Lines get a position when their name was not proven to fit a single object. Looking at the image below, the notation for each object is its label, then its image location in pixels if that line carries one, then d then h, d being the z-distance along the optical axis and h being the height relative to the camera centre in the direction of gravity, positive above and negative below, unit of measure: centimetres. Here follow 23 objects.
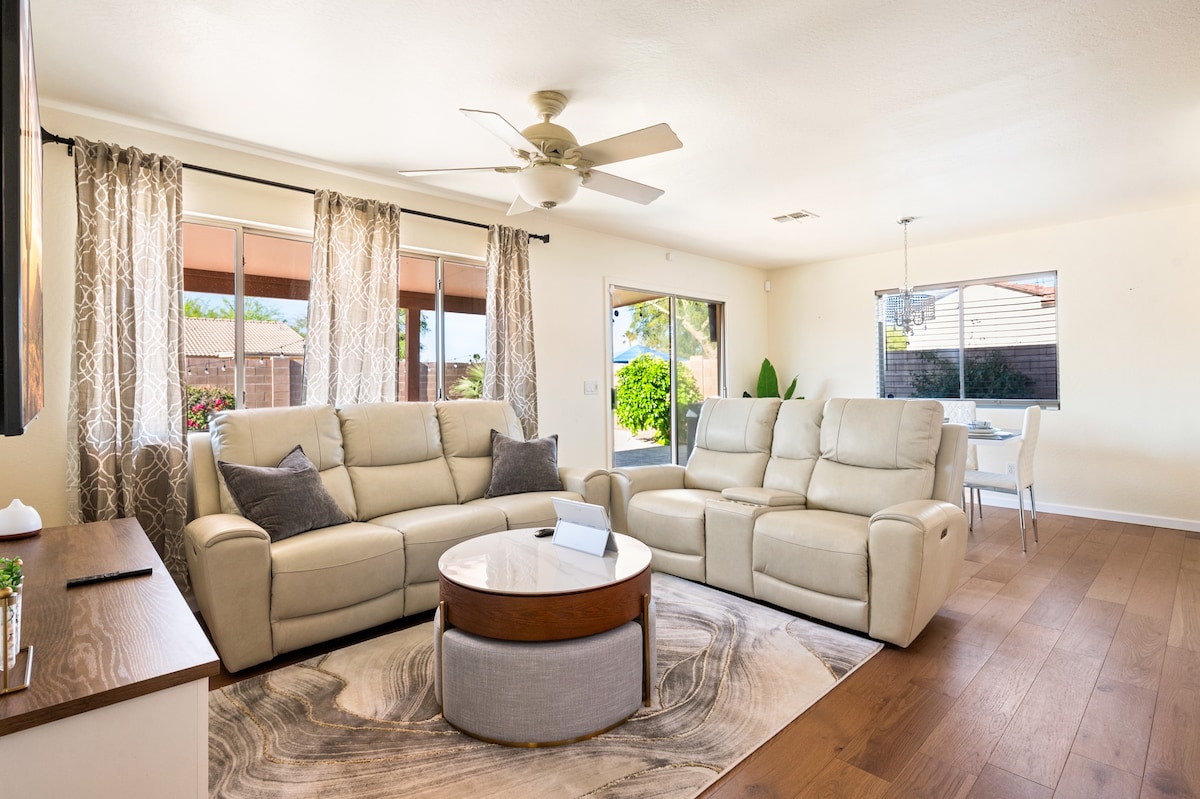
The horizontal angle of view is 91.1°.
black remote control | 149 -45
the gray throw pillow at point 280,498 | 265 -44
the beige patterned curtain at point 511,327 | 429 +53
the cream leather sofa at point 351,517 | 237 -60
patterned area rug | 172 -111
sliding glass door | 551 +26
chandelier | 503 +74
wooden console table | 89 -48
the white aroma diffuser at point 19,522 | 196 -39
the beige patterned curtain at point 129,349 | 277 +27
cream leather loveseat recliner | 256 -60
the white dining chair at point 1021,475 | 428 -62
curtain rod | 270 +124
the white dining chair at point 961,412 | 453 -15
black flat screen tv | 75 +25
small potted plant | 93 -33
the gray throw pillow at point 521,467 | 359 -43
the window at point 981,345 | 521 +46
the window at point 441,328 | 408 +51
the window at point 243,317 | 323 +49
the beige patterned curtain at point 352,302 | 348 +60
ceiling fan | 232 +103
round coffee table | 188 -83
